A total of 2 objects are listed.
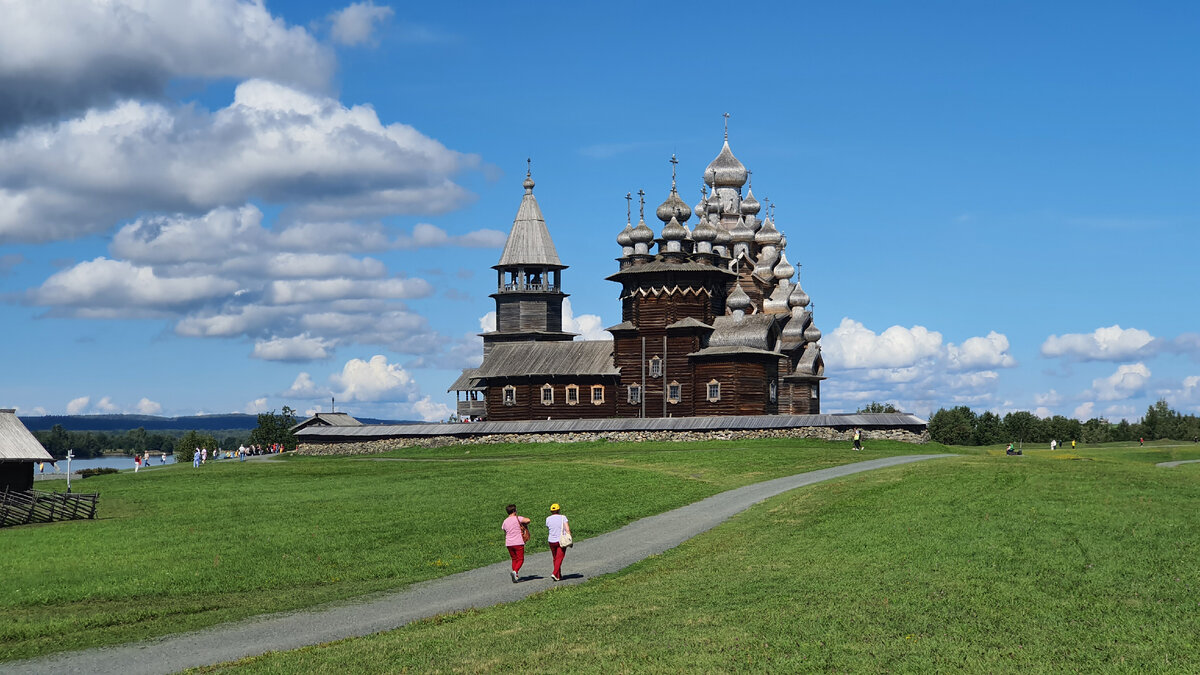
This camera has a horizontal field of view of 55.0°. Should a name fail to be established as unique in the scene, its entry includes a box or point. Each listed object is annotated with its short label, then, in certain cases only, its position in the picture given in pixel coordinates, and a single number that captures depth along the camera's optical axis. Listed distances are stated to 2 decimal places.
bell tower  91.38
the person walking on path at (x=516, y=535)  23.58
